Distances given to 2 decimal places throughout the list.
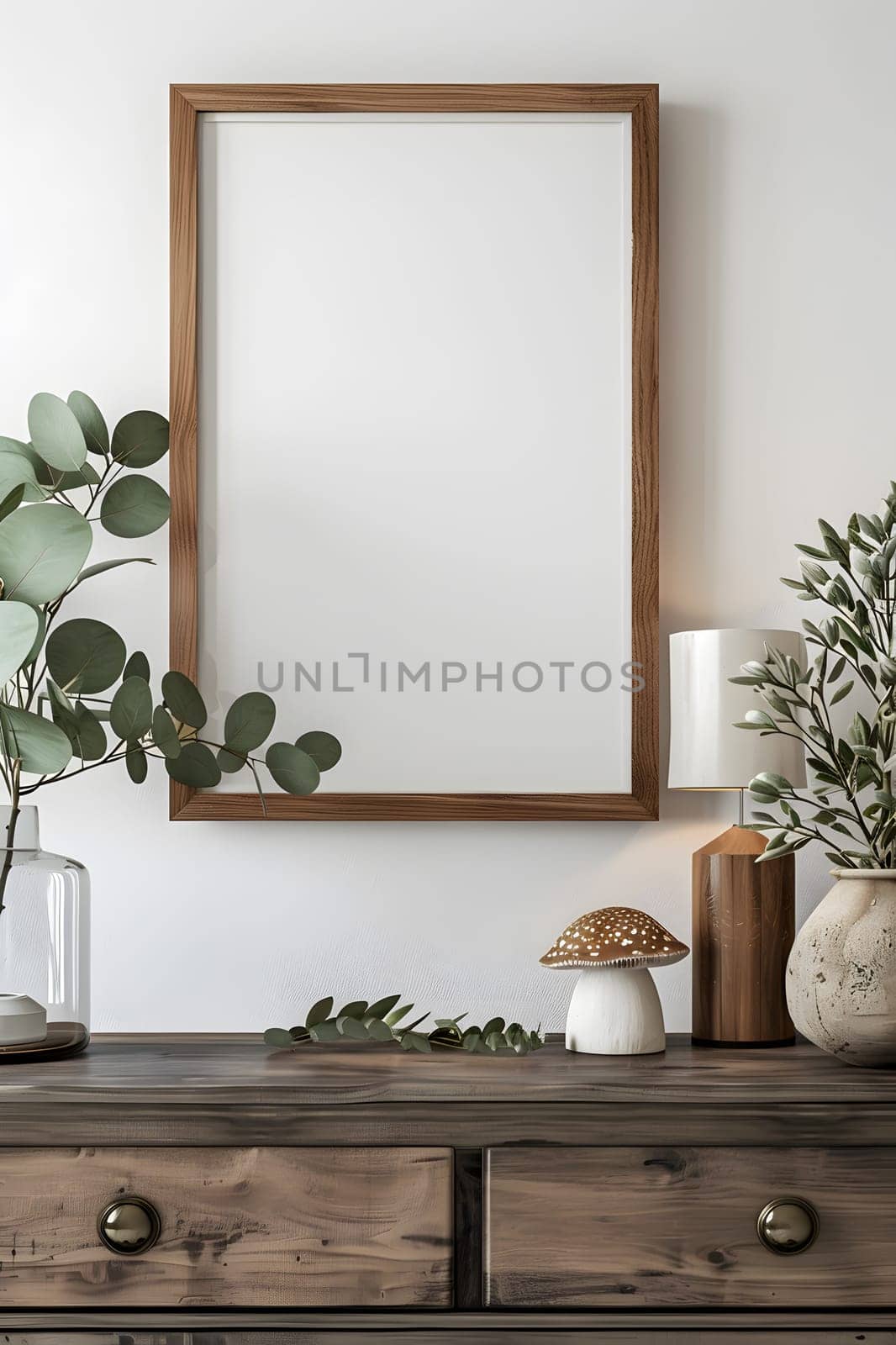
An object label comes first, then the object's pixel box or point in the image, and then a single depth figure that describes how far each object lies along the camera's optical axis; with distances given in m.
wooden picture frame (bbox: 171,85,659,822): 1.52
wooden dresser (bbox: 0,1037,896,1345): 1.08
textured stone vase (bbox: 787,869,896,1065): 1.16
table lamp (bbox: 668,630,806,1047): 1.33
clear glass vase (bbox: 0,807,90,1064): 1.28
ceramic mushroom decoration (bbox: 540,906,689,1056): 1.23
